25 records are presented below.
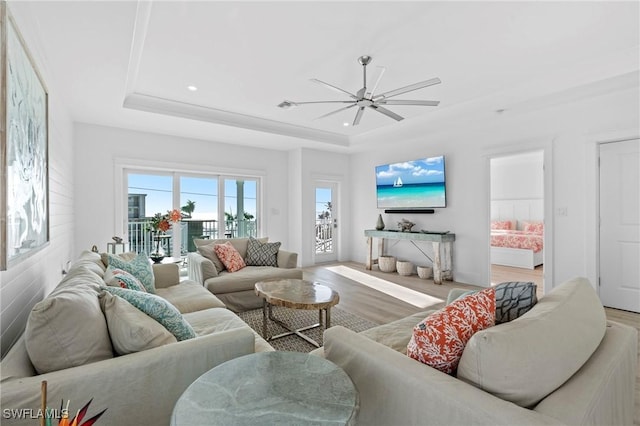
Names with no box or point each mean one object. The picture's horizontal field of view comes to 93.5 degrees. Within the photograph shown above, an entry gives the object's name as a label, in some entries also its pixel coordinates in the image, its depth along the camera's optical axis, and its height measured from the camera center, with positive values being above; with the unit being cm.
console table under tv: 487 -60
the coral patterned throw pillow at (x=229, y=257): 381 -58
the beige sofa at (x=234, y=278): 340 -78
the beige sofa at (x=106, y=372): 103 -61
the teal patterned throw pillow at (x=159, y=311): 150 -49
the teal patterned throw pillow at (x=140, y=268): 247 -48
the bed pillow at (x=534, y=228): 674 -40
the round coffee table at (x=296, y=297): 247 -74
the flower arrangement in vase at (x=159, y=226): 409 -20
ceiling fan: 286 +109
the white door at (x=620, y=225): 340 -17
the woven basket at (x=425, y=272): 516 -105
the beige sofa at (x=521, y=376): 94 -59
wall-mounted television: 523 +50
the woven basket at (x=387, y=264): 570 -100
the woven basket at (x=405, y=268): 540 -102
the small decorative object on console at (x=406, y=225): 562 -26
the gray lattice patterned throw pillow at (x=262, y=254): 415 -58
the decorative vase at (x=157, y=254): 404 -57
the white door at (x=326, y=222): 674 -24
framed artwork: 129 +33
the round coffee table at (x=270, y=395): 90 -61
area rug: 267 -117
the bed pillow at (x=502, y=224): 749 -34
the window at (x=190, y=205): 502 +12
